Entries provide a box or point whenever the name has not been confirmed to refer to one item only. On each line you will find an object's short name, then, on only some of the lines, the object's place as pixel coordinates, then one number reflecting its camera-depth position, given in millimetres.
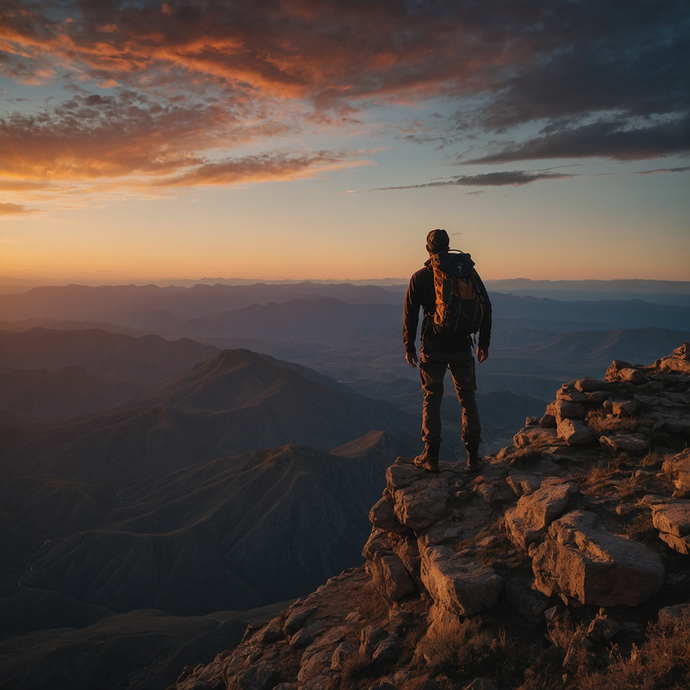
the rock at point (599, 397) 8242
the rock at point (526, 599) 4711
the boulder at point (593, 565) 4230
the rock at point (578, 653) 3930
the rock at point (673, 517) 4418
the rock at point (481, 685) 3913
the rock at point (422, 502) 6910
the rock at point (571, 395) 8375
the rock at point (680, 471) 5223
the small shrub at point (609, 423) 7238
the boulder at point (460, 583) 4977
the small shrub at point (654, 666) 3338
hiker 6387
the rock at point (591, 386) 8555
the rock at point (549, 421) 8859
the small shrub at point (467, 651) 4344
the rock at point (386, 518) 7586
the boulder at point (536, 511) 5453
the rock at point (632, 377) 8797
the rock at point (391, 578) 6566
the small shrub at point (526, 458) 7457
